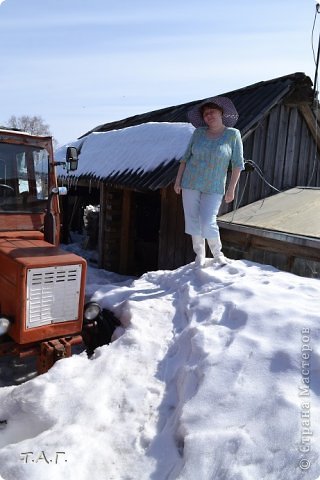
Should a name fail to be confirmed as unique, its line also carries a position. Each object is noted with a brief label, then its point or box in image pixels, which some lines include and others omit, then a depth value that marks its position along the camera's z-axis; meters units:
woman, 4.55
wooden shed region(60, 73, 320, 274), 7.29
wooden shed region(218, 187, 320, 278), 5.80
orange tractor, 3.70
